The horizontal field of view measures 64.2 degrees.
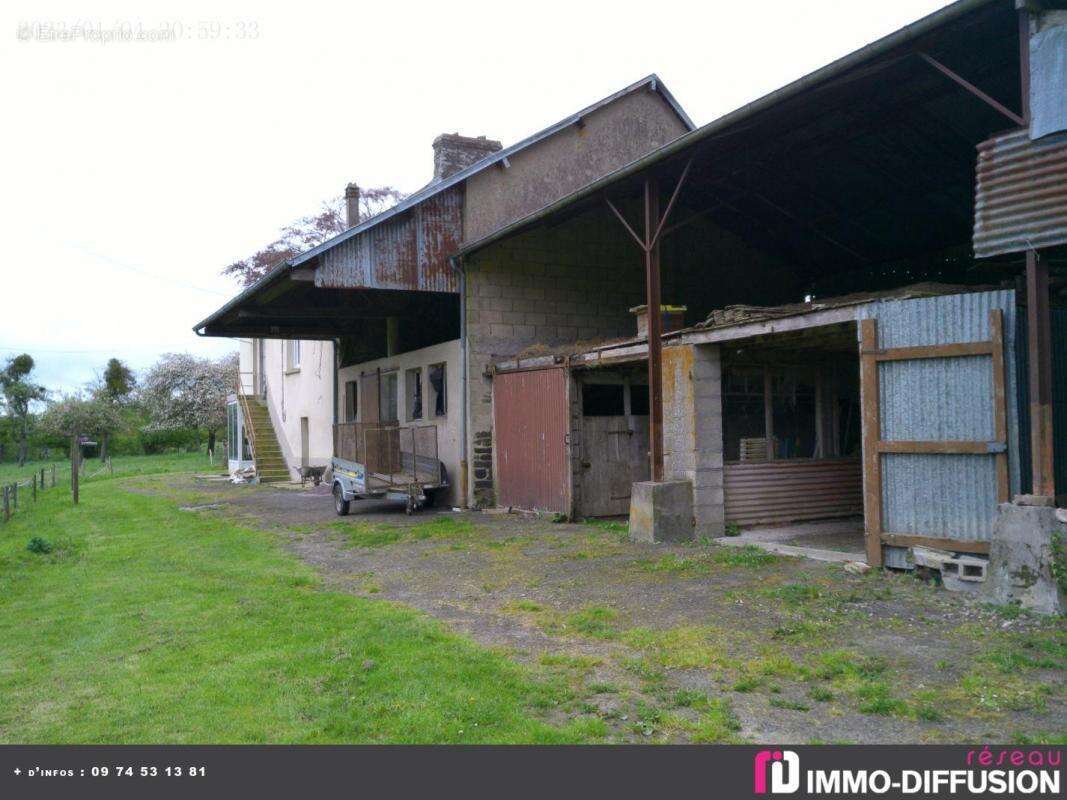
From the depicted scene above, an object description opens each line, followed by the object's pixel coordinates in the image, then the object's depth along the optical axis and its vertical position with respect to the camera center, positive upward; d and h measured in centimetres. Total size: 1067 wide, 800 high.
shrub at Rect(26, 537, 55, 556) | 1264 -175
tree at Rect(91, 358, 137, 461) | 5672 +321
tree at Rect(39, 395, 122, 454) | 4838 +60
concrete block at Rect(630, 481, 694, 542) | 1080 -118
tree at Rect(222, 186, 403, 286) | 3788 +867
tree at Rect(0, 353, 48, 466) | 5153 +262
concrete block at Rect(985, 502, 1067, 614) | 640 -113
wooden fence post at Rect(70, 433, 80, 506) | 2033 -83
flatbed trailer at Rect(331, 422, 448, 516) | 1545 -86
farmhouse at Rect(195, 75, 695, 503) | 1553 +286
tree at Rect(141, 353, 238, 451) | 4419 +180
